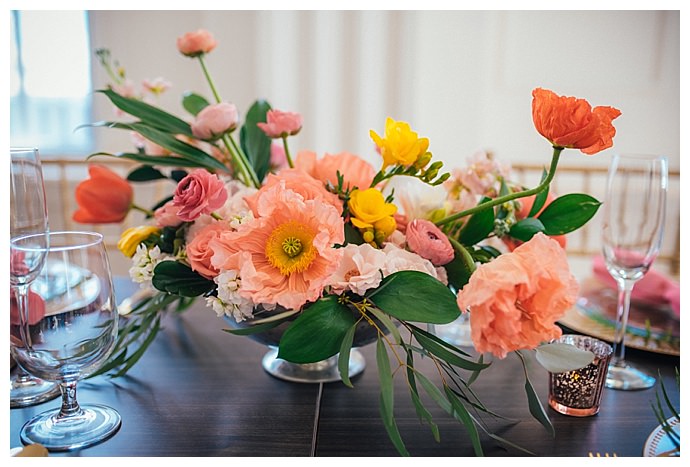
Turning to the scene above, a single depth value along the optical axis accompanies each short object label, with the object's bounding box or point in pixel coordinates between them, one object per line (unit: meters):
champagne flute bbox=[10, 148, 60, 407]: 0.65
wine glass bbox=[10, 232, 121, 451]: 0.63
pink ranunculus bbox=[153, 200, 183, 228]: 0.75
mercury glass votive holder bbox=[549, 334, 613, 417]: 0.73
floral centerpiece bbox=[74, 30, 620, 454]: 0.56
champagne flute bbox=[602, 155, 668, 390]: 0.83
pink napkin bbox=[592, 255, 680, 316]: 1.05
